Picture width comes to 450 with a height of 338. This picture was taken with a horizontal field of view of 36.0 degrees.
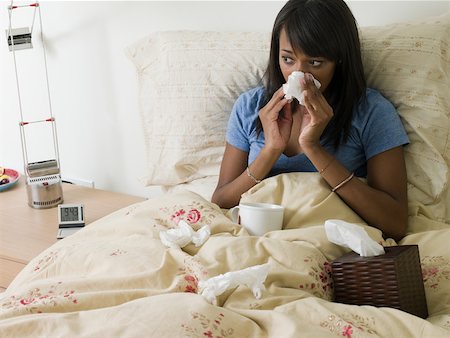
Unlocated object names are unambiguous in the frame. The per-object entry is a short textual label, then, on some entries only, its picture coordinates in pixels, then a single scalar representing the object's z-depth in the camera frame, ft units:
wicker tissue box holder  4.23
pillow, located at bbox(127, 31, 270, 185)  6.25
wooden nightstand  6.47
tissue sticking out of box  4.44
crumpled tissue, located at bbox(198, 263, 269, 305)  4.21
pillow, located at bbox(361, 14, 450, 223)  5.41
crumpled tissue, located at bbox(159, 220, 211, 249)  4.90
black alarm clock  6.77
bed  3.97
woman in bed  5.28
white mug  5.01
